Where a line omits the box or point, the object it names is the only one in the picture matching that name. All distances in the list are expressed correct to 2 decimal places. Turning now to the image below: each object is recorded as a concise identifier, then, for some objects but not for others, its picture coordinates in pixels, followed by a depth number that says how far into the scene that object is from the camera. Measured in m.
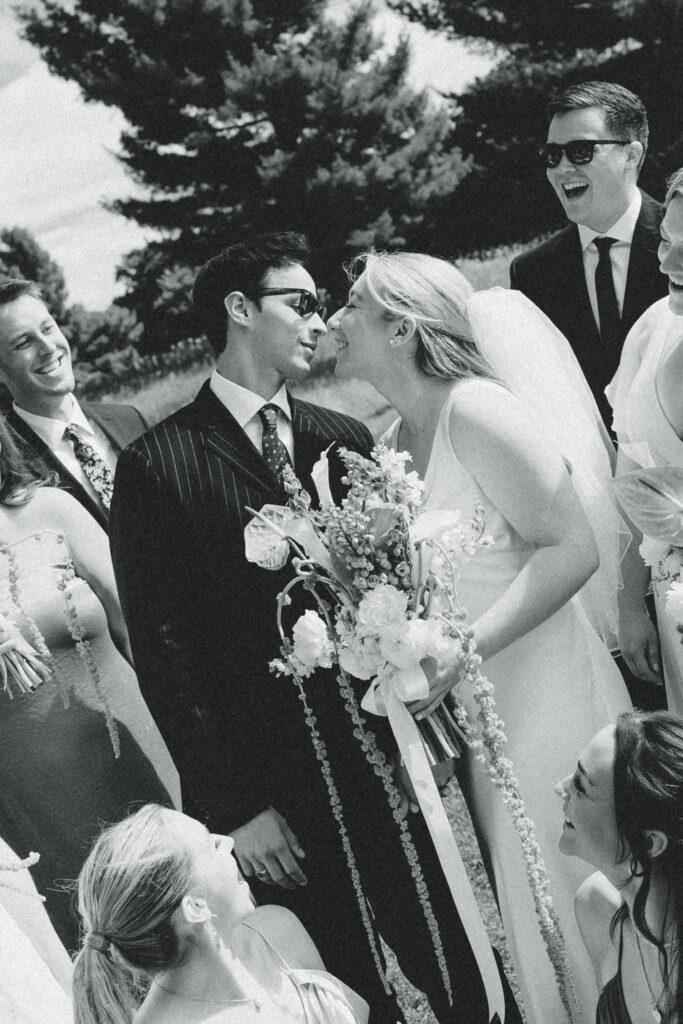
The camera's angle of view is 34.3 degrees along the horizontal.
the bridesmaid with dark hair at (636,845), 2.57
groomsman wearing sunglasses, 4.68
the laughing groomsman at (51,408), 4.42
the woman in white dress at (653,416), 3.08
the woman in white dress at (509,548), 3.20
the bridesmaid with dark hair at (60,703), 3.86
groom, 3.24
